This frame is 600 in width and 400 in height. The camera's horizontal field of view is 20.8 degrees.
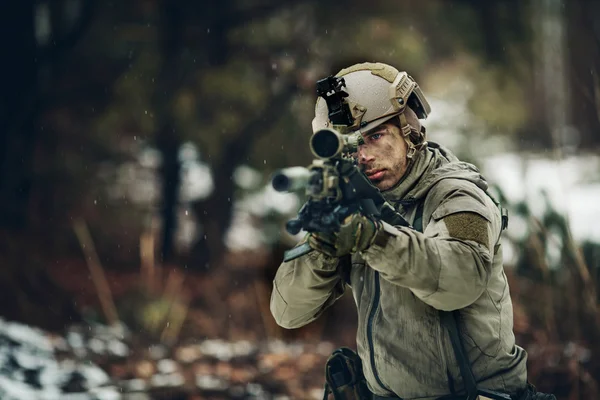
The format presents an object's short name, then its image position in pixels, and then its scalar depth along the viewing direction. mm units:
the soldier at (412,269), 4937
